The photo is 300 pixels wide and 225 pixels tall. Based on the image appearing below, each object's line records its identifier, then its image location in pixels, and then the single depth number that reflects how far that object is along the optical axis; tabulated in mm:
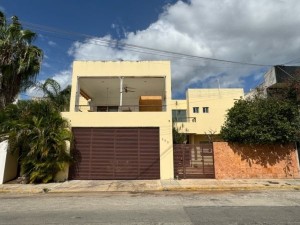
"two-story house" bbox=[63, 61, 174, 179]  14180
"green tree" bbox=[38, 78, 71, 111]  17734
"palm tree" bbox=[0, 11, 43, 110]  13609
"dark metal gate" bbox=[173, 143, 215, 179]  13930
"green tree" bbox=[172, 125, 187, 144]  16509
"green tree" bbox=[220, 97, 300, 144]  13255
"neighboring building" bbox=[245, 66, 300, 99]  15731
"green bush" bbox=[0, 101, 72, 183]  12648
